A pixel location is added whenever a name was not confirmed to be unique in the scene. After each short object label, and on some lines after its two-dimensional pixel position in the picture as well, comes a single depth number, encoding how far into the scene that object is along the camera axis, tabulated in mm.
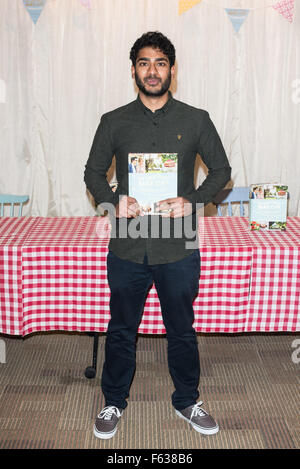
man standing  2020
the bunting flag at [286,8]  3918
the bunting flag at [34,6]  3869
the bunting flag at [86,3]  3855
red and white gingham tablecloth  2475
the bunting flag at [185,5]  3862
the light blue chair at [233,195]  3441
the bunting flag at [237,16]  3912
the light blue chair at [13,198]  3469
